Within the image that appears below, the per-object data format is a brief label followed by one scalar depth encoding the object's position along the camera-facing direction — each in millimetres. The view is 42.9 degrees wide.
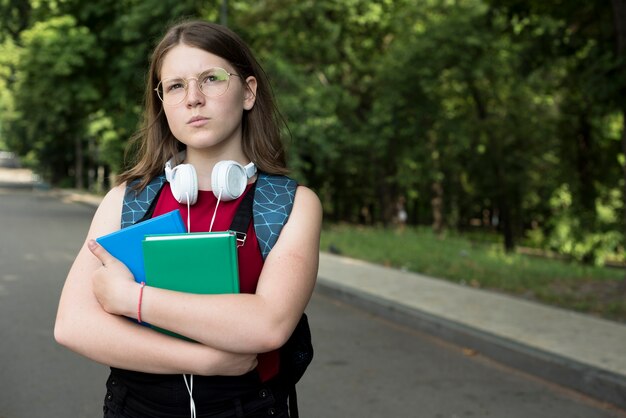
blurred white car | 115375
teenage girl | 1575
